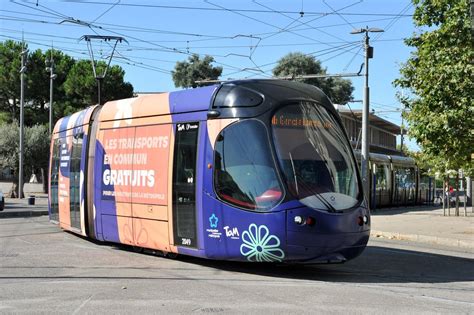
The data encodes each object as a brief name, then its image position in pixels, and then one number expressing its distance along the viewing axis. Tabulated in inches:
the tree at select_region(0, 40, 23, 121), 1819.6
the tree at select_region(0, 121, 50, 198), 1600.6
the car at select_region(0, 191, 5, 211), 974.4
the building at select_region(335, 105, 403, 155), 1983.6
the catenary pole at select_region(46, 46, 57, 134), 1572.3
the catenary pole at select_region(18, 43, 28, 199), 1375.5
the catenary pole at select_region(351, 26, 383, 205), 841.5
